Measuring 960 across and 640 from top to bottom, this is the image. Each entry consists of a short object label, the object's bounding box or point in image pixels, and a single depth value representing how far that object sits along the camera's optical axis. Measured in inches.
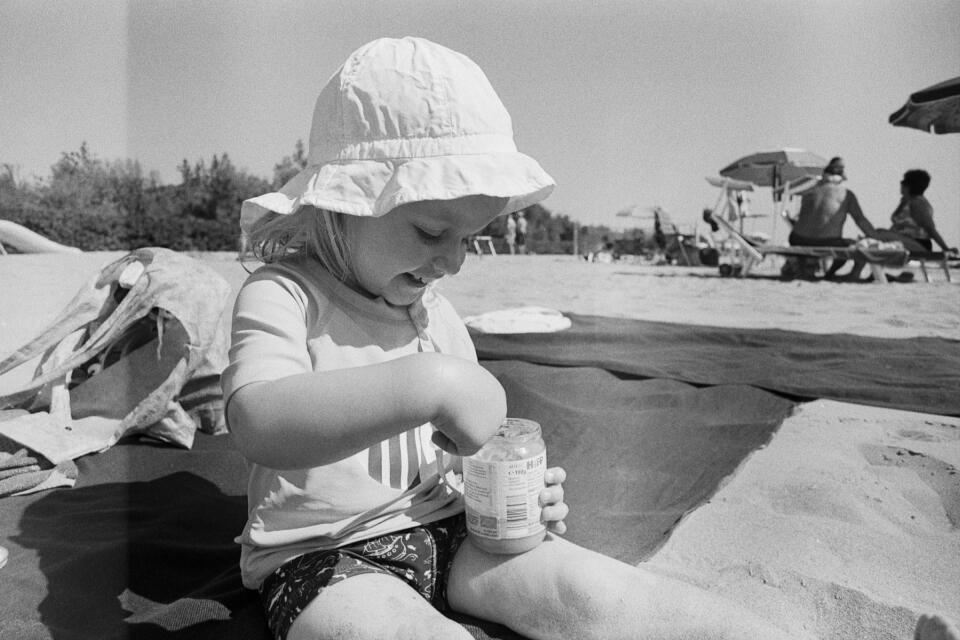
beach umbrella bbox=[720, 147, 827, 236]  383.6
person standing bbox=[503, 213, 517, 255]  589.0
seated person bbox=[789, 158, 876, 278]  299.9
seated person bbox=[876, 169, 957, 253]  270.4
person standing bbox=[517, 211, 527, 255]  609.3
